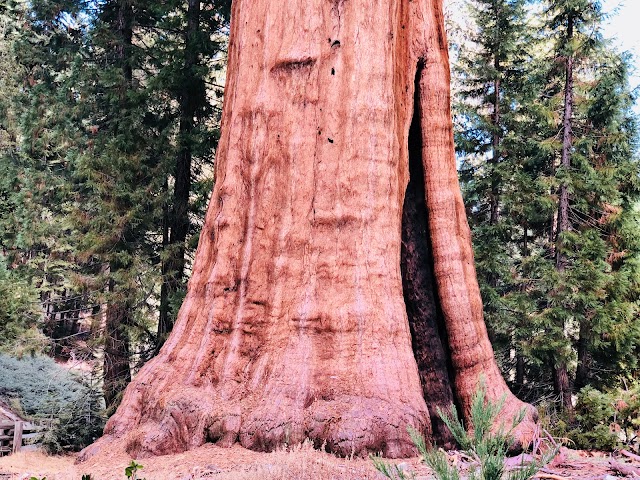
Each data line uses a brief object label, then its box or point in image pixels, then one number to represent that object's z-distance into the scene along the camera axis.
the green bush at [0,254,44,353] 12.77
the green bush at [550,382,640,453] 8.13
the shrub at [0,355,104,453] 10.12
